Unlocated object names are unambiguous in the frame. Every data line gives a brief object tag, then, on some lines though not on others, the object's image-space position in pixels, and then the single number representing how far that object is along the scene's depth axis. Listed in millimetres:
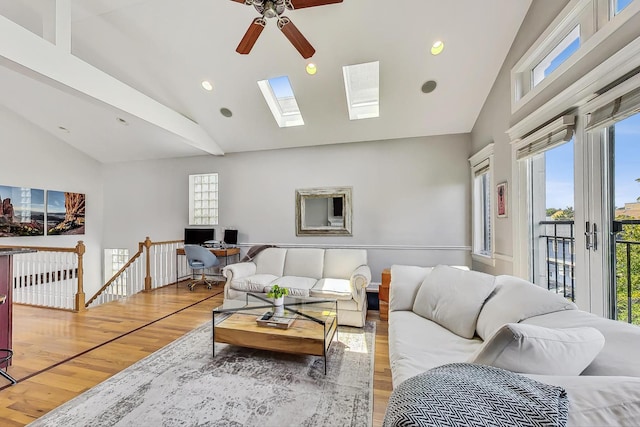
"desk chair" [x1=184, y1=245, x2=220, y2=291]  4818
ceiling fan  2191
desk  5090
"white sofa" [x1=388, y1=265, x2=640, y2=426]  623
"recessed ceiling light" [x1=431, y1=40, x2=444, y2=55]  3201
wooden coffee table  2258
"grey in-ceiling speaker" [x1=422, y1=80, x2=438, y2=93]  3693
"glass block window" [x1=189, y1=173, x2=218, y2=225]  5707
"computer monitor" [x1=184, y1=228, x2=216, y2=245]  5477
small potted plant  2658
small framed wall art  3291
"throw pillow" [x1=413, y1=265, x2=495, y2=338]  1904
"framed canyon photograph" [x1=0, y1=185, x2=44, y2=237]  4836
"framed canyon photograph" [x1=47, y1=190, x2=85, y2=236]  5508
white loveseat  3197
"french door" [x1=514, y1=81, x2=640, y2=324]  1807
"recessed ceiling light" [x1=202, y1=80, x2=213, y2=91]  4012
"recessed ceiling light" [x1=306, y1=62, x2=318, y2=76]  3582
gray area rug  1717
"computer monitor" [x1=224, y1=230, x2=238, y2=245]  5352
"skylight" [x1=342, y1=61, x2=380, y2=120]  3842
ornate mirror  4957
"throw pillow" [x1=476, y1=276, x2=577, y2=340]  1497
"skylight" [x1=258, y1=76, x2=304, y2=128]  4129
